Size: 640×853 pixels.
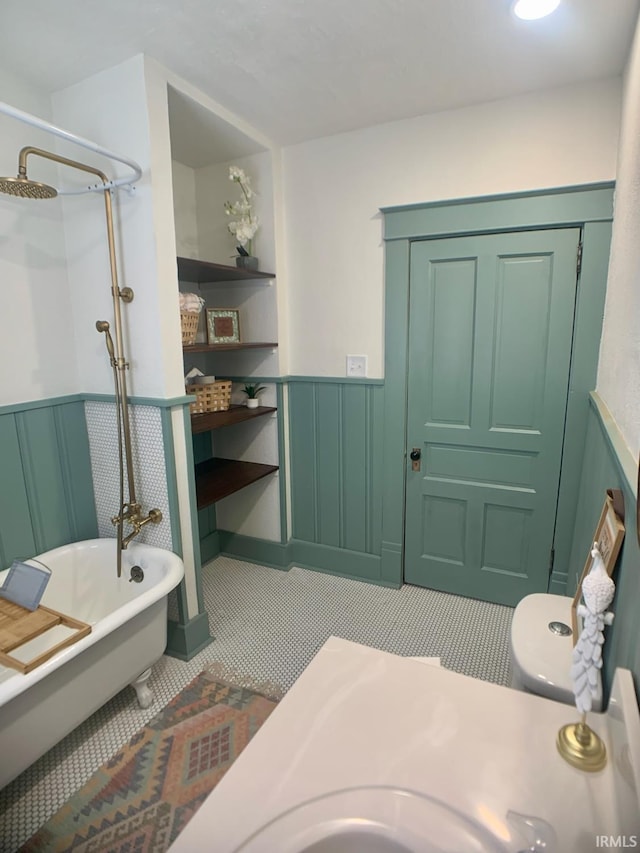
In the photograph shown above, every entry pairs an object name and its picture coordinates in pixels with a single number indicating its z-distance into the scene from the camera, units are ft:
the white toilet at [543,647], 4.20
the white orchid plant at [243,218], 7.97
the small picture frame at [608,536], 3.30
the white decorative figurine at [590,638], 2.61
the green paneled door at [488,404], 7.07
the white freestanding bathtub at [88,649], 4.40
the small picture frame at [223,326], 8.05
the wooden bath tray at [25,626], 4.64
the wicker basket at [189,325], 6.86
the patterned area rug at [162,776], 4.56
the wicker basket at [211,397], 8.16
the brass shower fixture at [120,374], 5.14
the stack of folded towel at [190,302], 6.88
